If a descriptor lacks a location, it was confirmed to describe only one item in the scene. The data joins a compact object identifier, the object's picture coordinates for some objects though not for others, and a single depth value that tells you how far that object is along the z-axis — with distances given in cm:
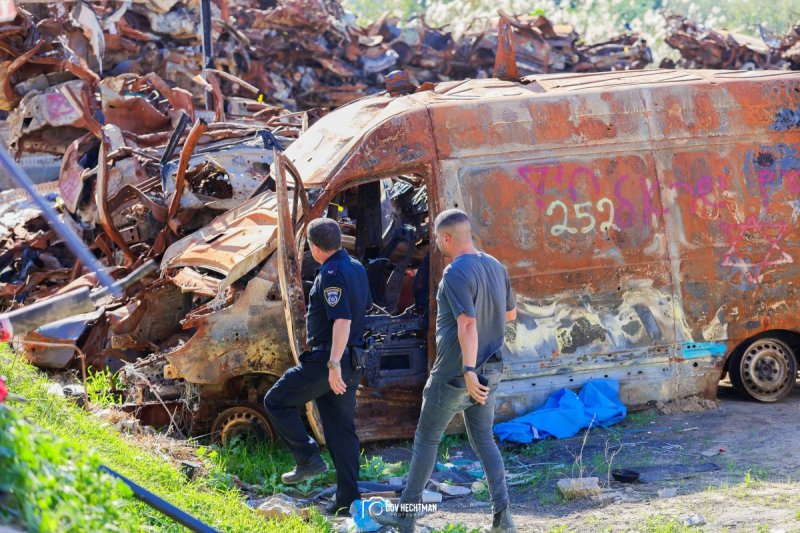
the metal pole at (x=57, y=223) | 681
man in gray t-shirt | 1114
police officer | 1216
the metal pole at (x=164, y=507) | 809
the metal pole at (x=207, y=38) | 2895
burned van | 1493
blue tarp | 1501
